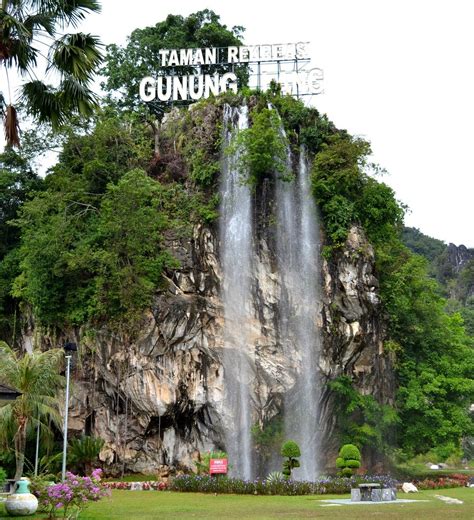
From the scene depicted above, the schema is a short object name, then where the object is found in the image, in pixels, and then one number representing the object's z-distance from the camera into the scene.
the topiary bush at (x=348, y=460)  28.05
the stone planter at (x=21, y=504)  16.94
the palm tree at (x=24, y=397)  27.72
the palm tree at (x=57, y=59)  16.72
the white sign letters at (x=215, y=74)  41.22
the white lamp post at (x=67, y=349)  23.75
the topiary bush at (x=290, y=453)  27.91
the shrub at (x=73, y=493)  15.74
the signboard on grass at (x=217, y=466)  28.05
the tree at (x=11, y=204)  38.91
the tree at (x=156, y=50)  45.59
